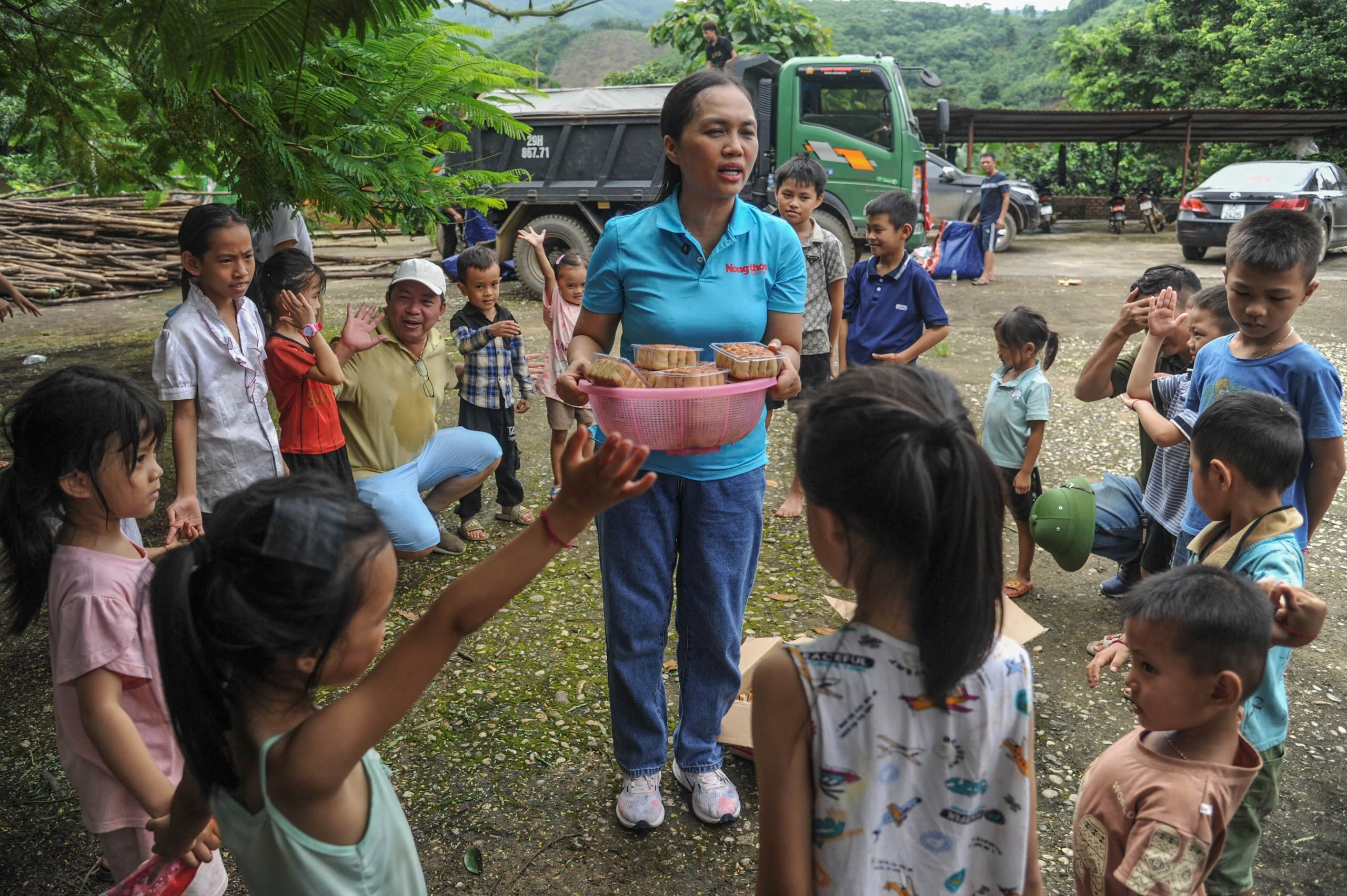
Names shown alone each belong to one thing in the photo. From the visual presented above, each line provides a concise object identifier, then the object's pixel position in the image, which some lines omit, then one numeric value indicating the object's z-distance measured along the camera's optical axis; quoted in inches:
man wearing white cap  156.0
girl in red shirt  141.7
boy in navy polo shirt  176.7
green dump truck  453.4
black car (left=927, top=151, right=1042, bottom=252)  588.4
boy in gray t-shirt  193.5
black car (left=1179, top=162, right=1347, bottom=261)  521.7
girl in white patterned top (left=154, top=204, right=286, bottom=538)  122.6
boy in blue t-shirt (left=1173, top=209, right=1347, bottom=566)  97.1
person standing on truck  497.4
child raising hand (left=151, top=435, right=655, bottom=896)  50.8
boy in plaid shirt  185.5
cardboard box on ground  115.5
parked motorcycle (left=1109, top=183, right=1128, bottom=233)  741.9
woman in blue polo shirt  94.8
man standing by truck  484.1
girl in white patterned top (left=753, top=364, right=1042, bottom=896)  50.6
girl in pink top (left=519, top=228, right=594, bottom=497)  206.5
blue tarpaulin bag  486.6
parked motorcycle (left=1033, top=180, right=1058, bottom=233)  736.3
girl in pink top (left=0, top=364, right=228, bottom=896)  74.2
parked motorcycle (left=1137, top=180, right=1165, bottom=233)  740.6
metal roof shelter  719.1
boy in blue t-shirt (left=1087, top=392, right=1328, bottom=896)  80.8
